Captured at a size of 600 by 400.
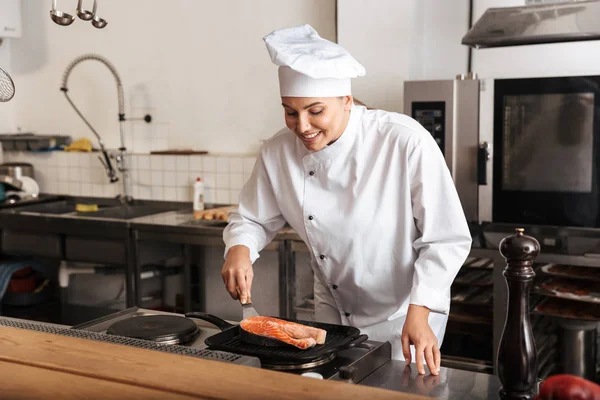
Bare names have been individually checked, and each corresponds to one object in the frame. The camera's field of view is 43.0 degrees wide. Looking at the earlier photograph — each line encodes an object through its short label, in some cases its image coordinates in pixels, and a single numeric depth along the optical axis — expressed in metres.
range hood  3.01
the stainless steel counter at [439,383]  1.59
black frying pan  1.70
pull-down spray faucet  4.66
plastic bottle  4.54
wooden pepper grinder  1.39
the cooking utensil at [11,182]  5.05
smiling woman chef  2.06
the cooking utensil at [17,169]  5.14
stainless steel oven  3.21
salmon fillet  1.75
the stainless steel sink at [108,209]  4.71
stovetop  1.64
